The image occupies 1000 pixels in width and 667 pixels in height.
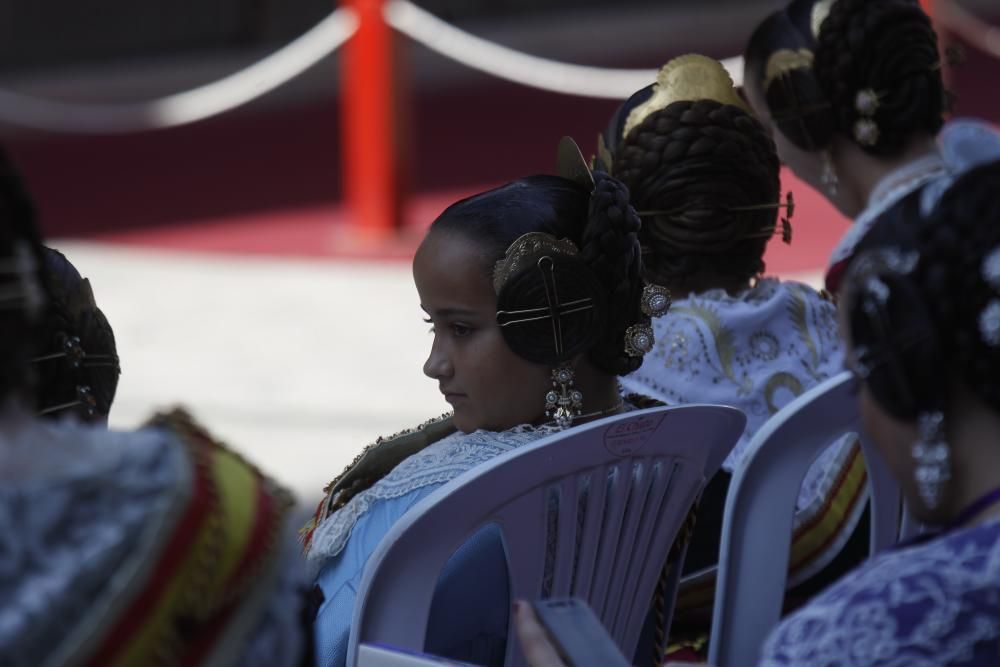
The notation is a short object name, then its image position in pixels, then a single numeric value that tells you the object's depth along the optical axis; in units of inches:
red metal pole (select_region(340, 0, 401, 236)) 561.3
